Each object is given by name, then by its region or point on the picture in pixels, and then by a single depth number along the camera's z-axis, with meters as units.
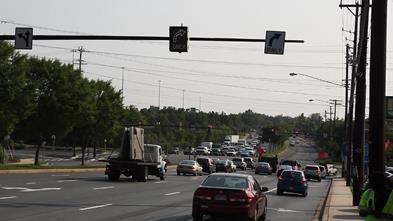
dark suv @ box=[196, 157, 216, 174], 67.31
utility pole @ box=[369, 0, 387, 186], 14.98
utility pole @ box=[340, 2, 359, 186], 45.85
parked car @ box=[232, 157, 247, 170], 83.18
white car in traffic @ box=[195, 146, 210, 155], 128.50
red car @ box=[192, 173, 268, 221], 18.02
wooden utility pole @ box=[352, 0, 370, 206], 26.51
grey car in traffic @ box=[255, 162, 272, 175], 72.94
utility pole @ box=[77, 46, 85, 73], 98.24
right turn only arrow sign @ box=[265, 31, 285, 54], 26.28
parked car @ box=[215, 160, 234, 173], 66.75
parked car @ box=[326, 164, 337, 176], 86.35
